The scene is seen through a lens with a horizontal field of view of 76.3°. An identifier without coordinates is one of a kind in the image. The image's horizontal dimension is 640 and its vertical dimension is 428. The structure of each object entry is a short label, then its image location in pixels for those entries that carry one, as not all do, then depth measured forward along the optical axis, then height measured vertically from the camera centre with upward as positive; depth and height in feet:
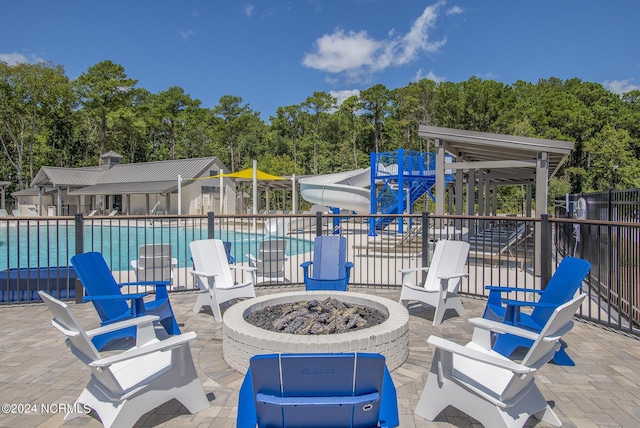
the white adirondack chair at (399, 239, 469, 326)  15.99 -2.76
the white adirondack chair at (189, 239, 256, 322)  16.44 -2.74
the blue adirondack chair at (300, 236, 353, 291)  18.02 -2.36
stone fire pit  10.50 -3.36
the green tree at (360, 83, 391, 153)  119.03 +33.00
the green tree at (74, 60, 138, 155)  121.39 +37.36
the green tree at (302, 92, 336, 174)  130.11 +35.22
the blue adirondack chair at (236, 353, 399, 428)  5.71 -2.54
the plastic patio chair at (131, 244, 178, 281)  22.24 -2.73
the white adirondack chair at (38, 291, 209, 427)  7.68 -3.42
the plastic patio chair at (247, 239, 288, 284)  24.52 -2.81
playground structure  54.70 +3.91
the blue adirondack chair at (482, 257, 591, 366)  11.03 -2.71
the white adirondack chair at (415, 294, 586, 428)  7.52 -3.37
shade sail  65.05 +6.23
